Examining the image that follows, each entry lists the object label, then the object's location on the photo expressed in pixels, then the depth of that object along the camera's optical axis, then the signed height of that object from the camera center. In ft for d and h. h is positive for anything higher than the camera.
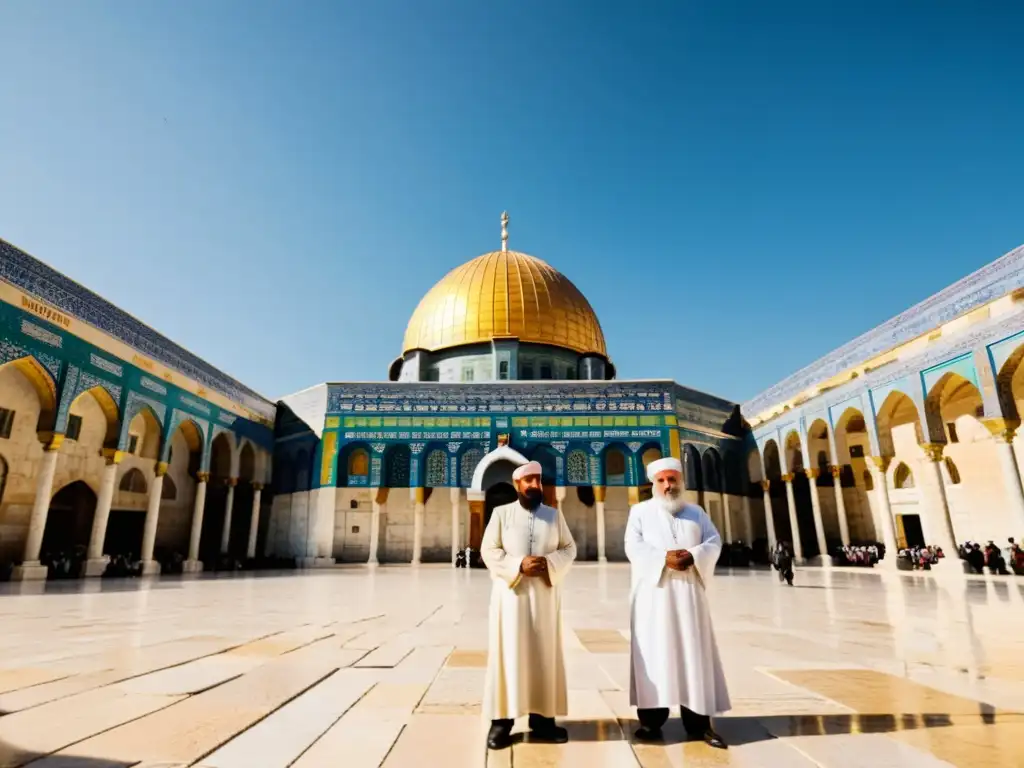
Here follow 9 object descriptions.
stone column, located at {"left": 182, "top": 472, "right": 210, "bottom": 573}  51.96 +1.78
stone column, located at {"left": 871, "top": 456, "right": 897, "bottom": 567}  46.34 +1.48
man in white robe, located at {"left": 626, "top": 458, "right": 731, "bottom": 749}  7.65 -1.10
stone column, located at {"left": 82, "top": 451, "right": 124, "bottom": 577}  41.16 +1.58
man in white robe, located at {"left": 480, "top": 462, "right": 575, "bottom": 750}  7.47 -1.05
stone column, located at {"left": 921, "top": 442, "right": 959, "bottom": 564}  40.93 +1.29
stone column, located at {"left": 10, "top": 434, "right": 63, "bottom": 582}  36.22 +2.13
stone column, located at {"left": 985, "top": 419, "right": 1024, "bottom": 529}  35.53 +3.82
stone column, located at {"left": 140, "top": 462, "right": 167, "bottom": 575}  46.37 +1.63
